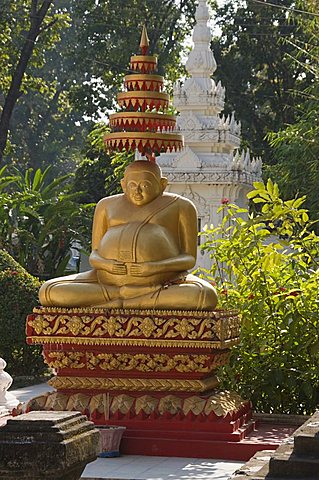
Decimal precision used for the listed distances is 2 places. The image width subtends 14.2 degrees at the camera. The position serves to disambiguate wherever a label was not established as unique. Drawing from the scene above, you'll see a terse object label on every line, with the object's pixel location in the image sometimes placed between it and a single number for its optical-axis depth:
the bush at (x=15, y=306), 14.66
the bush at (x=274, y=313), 10.79
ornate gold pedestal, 9.68
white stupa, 19.86
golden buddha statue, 10.07
